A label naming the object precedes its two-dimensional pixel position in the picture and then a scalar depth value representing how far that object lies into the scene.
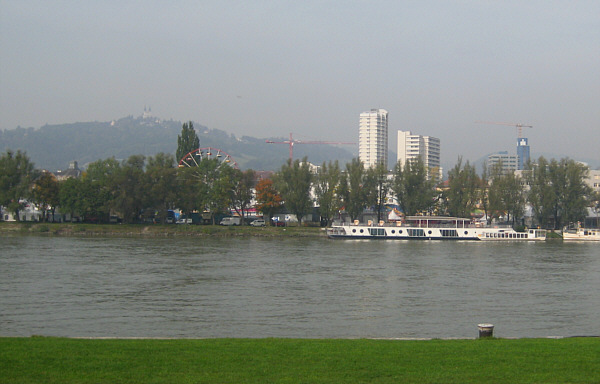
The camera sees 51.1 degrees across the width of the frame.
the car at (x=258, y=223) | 88.69
